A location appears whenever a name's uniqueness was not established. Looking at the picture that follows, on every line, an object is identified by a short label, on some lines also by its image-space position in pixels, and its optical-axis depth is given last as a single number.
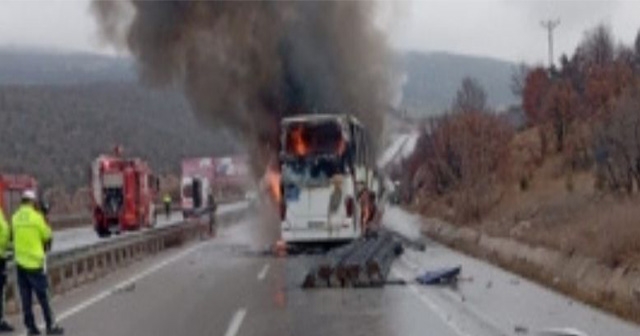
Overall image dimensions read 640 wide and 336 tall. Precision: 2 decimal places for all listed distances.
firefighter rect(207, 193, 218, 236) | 49.13
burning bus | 31.88
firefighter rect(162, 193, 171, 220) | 68.78
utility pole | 108.39
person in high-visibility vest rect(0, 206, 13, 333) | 16.80
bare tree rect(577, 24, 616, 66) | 100.52
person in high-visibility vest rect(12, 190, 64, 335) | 16.27
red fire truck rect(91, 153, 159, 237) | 49.22
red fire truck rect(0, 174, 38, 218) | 37.31
